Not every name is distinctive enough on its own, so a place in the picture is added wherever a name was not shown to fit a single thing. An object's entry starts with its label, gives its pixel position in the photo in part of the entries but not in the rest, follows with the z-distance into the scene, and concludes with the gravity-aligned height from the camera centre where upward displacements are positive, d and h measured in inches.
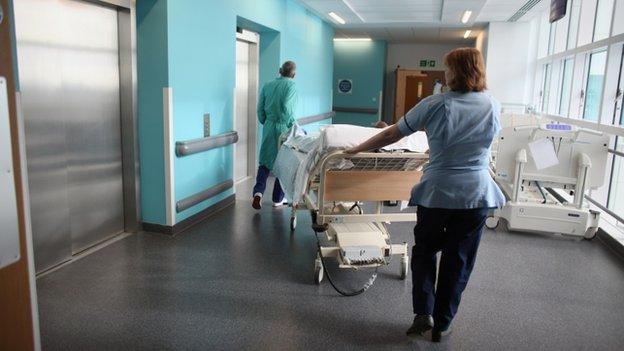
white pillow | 127.3 -11.9
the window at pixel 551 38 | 329.4 +39.0
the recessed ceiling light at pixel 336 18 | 330.7 +50.2
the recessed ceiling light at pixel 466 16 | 313.7 +50.9
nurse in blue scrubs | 99.6 -18.2
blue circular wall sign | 509.4 +5.8
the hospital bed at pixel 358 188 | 129.2 -25.3
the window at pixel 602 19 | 236.1 +38.0
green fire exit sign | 529.0 +32.1
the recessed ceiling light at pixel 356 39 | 500.0 +52.2
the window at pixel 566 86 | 289.9 +6.7
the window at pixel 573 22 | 278.8 +42.3
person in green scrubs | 209.9 -11.1
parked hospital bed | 183.3 -27.7
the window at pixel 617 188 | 217.9 -39.1
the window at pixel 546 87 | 336.8 +6.7
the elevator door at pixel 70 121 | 130.3 -10.5
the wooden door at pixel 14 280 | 56.4 -23.2
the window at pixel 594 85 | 234.3 +6.5
